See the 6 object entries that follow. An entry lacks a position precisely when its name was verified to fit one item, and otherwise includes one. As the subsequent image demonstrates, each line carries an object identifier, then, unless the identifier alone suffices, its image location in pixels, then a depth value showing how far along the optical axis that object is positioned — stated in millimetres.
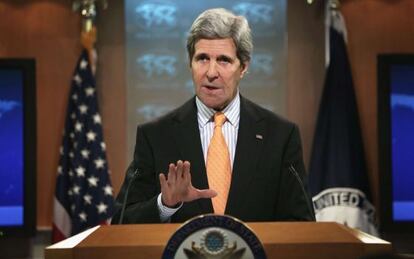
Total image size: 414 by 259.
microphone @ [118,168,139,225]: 3087
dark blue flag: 6145
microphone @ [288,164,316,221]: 3148
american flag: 6131
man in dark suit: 3174
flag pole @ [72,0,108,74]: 6073
